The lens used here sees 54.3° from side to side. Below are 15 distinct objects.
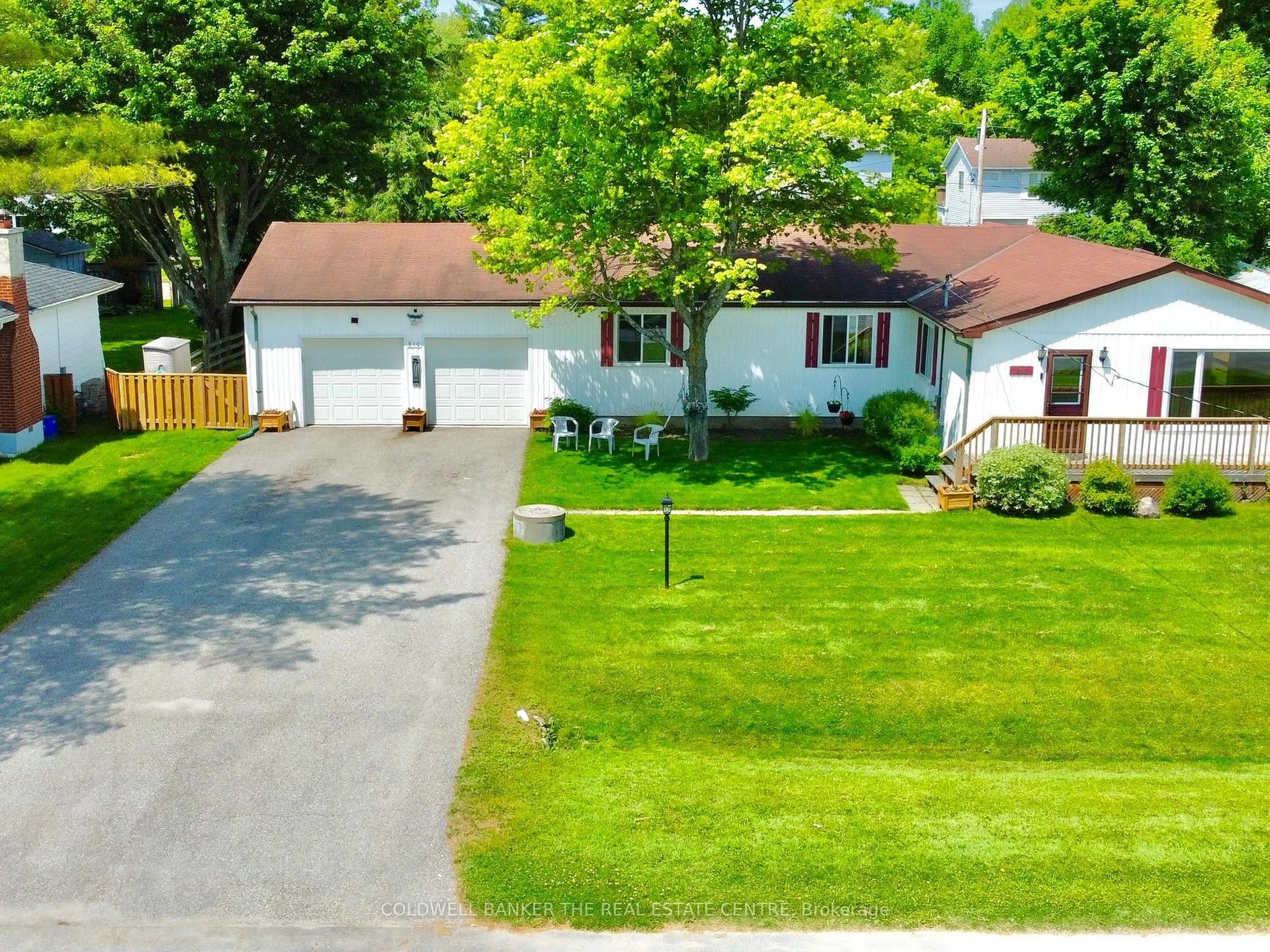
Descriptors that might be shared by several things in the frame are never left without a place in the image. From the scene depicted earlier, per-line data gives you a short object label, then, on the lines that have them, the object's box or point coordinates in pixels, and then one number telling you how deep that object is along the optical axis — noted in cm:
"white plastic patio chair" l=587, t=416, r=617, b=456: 2592
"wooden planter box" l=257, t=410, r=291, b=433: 2741
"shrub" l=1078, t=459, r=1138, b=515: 2166
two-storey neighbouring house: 5828
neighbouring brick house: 2452
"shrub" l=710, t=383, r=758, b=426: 2736
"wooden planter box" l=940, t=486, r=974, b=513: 2208
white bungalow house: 2738
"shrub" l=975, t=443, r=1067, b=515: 2139
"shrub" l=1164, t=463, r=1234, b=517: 2150
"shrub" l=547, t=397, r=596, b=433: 2688
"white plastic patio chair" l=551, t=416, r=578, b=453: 2622
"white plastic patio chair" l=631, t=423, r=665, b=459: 2555
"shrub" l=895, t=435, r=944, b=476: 2389
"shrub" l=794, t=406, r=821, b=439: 2723
